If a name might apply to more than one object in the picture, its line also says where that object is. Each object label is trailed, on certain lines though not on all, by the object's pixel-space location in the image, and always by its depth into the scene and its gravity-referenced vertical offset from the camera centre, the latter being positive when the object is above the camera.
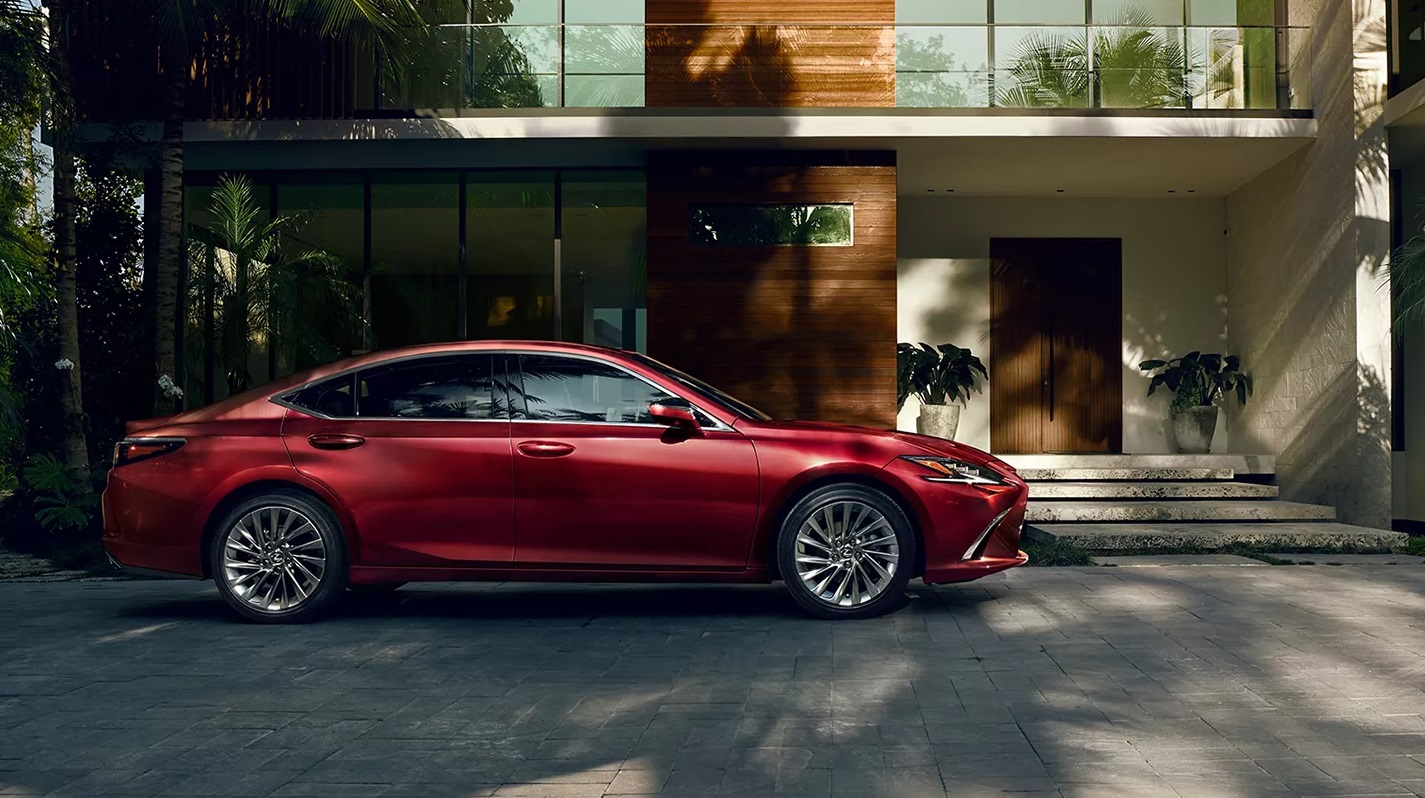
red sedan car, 7.09 -0.46
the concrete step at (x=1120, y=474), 13.90 -0.69
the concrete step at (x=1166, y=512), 12.49 -1.01
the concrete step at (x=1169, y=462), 14.41 -0.58
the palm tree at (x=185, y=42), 11.56 +3.66
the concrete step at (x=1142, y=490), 13.16 -0.83
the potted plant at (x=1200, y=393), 15.37 +0.24
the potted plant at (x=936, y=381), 15.28 +0.42
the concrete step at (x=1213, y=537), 11.19 -1.14
